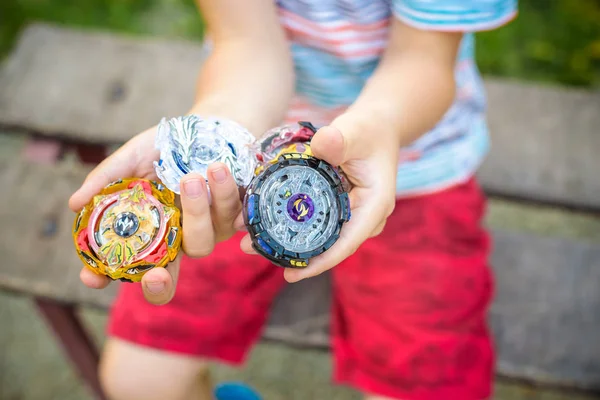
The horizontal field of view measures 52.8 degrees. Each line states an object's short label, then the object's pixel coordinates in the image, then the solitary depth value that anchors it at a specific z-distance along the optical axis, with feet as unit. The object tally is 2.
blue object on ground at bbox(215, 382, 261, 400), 3.99
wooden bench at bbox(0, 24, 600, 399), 3.86
